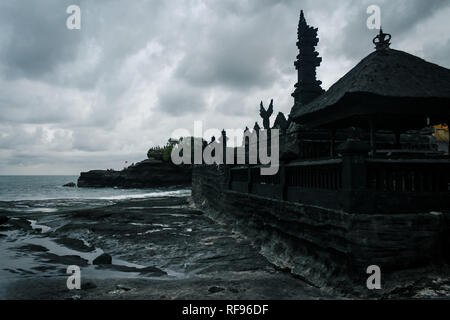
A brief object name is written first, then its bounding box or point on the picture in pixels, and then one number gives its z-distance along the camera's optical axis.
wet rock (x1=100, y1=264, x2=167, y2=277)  8.27
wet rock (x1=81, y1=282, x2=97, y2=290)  7.05
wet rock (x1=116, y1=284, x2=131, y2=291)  6.87
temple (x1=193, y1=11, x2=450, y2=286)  5.80
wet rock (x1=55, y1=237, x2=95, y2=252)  11.71
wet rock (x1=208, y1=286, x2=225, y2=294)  6.42
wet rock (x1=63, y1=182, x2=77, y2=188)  106.55
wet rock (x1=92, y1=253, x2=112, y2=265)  9.42
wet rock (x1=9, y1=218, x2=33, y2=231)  17.19
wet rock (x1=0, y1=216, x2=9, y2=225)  18.42
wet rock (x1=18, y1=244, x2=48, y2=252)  11.61
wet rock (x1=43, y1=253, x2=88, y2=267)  9.53
